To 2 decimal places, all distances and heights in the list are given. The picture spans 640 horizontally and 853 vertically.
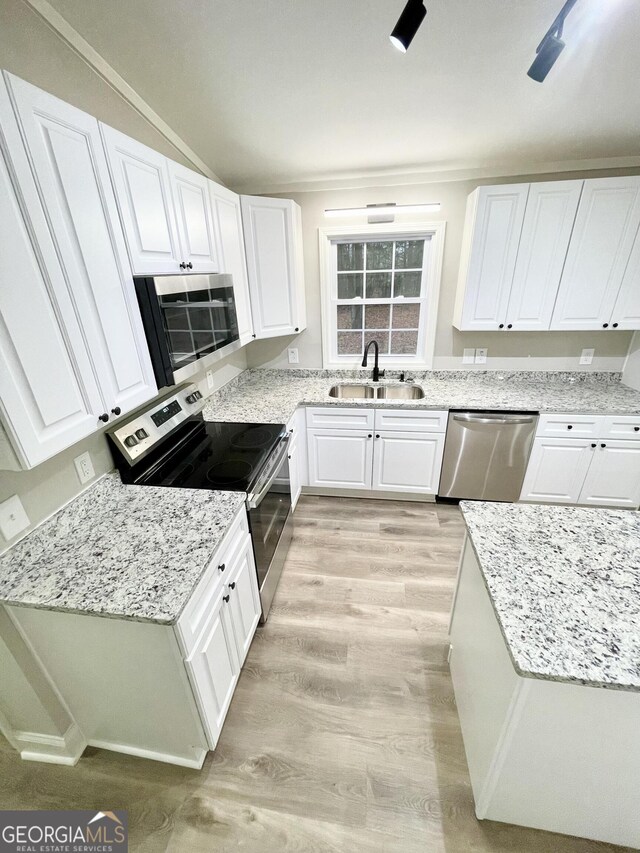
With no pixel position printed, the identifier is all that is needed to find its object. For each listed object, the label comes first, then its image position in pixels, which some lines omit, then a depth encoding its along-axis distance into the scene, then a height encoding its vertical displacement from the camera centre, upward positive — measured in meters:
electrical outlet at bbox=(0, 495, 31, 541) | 1.10 -0.71
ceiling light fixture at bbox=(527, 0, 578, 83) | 0.91 +0.60
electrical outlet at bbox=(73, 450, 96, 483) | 1.39 -0.69
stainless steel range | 1.56 -0.85
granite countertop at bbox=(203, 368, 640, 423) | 2.36 -0.83
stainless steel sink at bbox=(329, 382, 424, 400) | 2.93 -0.91
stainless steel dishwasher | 2.42 -1.23
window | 2.73 -0.10
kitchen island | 0.82 -0.97
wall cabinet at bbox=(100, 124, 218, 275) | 1.24 +0.33
